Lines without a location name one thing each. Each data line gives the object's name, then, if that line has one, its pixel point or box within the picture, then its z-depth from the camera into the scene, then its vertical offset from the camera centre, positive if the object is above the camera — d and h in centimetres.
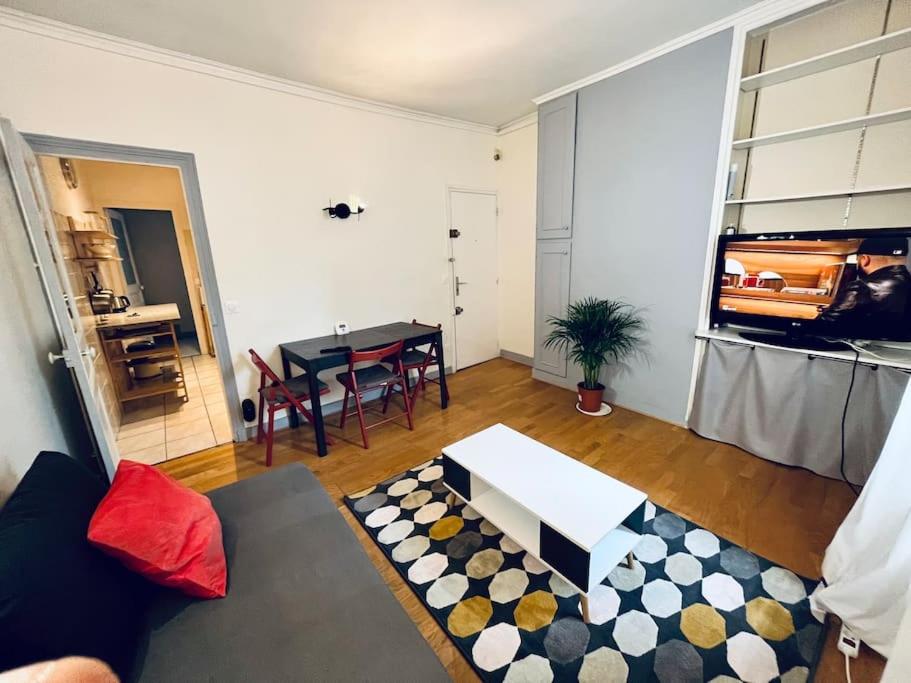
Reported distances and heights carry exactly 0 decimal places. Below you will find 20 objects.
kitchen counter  342 -57
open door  167 -10
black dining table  270 -76
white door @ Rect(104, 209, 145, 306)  575 +2
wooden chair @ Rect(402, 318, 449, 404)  329 -100
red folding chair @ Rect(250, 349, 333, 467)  267 -102
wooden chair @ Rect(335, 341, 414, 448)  273 -101
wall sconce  322 +34
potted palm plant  311 -79
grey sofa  95 -104
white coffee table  144 -109
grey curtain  206 -106
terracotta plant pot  322 -134
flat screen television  198 -31
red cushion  107 -83
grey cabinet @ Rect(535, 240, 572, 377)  362 -48
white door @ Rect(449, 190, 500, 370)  416 -32
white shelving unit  203 +58
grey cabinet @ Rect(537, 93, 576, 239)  331 +70
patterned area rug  133 -148
